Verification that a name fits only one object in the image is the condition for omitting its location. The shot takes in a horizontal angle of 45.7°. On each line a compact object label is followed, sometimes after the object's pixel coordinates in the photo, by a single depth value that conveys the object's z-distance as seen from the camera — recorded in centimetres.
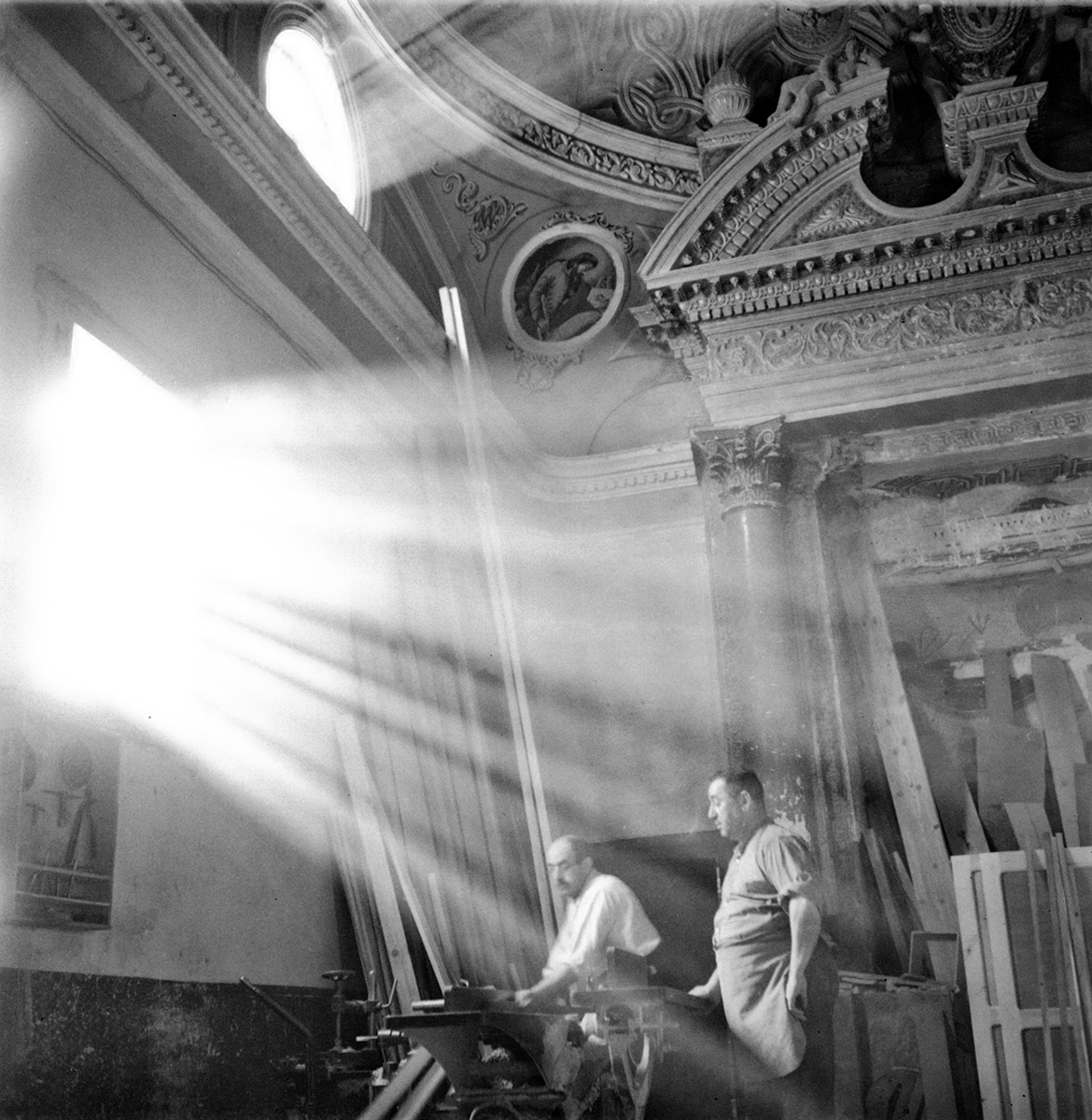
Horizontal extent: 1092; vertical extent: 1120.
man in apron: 495
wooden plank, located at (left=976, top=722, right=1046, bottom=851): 774
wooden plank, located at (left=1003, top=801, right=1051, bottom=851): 728
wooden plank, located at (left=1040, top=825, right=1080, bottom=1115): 588
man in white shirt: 546
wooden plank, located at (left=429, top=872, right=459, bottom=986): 638
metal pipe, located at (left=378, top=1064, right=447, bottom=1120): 450
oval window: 761
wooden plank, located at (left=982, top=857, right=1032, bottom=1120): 589
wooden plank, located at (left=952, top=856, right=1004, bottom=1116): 597
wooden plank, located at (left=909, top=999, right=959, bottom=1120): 607
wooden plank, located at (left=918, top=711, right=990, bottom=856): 779
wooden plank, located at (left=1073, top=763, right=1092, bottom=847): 756
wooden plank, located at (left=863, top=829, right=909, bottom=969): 741
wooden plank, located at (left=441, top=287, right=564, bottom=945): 752
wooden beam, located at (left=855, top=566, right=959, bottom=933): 755
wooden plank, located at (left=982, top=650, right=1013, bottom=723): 807
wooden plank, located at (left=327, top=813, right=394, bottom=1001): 632
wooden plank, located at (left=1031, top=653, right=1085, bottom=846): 763
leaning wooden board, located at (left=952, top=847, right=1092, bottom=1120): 591
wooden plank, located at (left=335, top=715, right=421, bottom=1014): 626
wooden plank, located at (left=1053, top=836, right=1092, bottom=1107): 586
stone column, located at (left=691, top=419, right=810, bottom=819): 772
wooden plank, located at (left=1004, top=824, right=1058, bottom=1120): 579
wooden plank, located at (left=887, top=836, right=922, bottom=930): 754
